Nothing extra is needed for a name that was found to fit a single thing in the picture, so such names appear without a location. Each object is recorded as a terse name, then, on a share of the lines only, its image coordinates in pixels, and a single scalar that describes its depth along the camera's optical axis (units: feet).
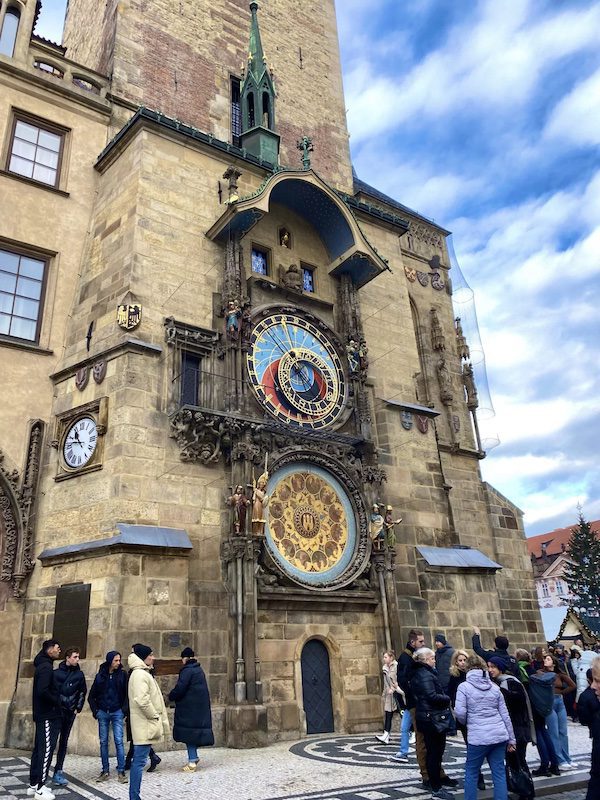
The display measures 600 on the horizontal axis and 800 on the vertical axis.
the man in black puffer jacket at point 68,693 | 23.61
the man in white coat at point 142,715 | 18.56
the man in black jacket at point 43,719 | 20.97
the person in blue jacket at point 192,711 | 24.22
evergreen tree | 135.12
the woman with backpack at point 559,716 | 24.63
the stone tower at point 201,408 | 33.96
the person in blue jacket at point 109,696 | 25.23
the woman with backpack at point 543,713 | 24.12
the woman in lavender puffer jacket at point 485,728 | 17.83
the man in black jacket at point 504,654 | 23.45
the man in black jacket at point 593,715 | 14.66
